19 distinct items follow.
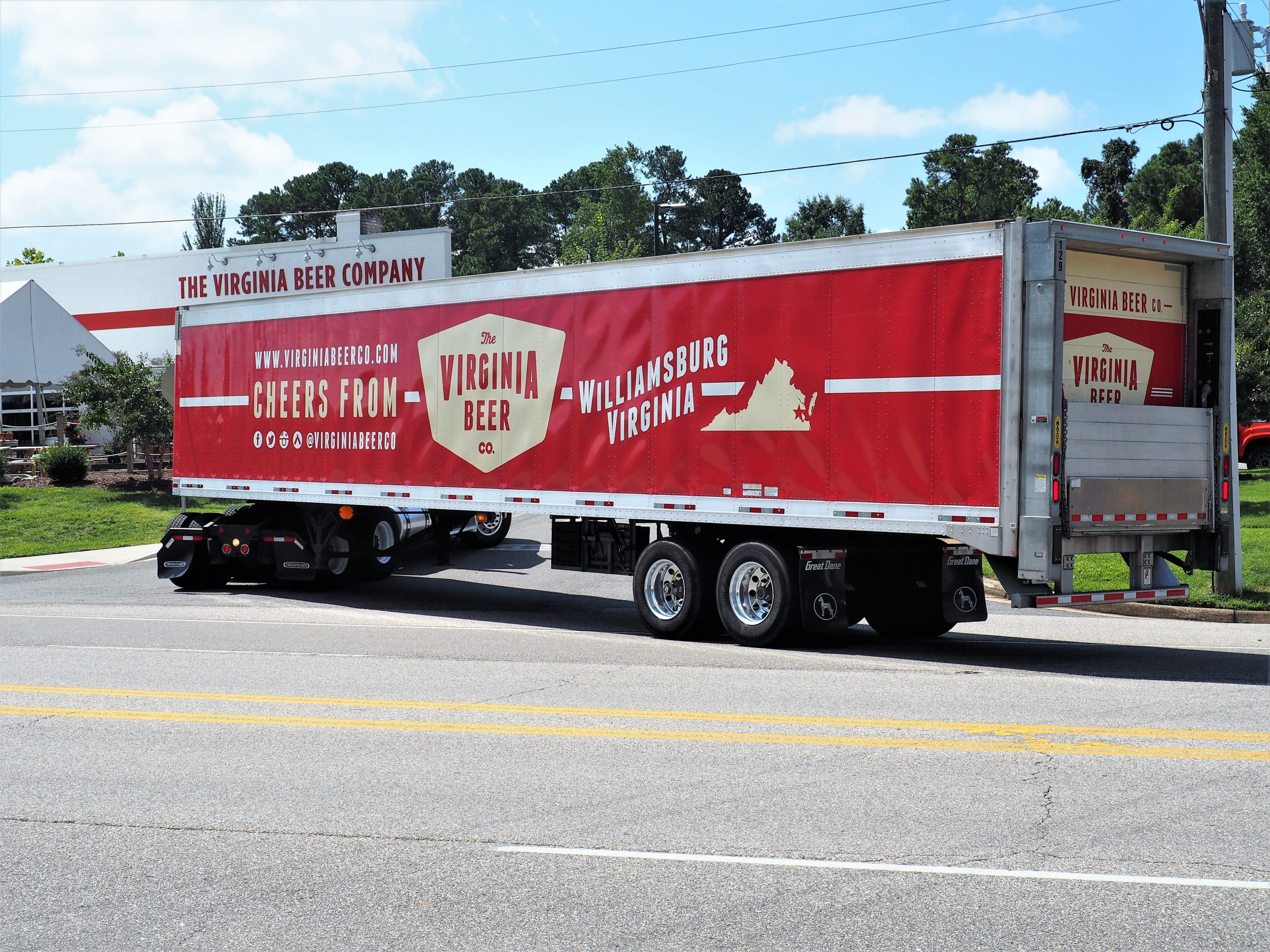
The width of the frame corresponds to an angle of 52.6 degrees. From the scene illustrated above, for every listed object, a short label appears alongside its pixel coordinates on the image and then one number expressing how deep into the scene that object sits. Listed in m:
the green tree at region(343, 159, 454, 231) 112.06
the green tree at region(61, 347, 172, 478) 31.80
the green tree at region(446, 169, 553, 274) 111.94
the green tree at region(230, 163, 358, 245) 113.00
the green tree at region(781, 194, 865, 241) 105.69
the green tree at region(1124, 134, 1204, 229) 71.56
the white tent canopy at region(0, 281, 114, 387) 36.09
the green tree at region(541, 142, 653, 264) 67.06
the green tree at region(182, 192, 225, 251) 89.38
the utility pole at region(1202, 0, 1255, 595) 15.75
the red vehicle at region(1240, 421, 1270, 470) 36.75
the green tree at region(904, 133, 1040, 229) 86.25
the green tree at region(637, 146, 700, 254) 102.75
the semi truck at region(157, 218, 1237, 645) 11.17
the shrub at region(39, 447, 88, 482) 32.50
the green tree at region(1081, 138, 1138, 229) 84.12
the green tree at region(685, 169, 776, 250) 104.75
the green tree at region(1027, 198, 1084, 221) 61.69
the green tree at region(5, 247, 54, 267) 79.62
